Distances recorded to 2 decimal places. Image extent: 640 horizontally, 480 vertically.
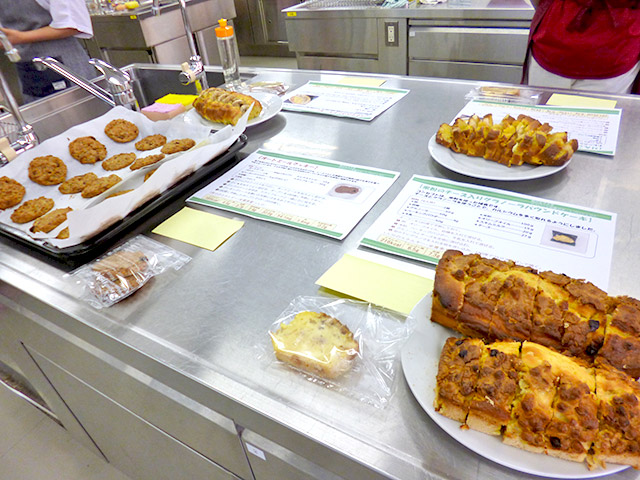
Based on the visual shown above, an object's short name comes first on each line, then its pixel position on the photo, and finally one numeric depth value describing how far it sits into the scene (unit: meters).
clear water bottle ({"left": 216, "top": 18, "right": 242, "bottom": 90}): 1.47
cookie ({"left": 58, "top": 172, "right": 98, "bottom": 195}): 1.08
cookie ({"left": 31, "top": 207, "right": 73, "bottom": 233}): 0.92
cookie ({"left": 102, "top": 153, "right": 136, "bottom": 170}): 1.15
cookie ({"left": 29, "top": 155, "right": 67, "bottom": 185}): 1.11
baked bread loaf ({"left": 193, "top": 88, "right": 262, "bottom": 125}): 1.27
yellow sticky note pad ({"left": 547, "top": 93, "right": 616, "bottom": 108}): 1.20
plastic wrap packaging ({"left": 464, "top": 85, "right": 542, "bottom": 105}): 1.29
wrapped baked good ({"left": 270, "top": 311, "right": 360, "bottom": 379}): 0.59
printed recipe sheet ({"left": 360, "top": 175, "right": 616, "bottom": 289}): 0.72
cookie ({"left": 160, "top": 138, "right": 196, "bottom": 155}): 1.13
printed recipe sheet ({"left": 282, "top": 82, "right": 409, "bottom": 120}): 1.35
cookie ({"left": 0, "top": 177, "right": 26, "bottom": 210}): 1.03
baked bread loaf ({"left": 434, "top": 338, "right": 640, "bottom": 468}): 0.43
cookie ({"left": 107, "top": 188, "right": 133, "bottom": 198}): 0.98
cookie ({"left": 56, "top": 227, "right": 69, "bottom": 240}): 0.86
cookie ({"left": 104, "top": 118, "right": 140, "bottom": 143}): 1.25
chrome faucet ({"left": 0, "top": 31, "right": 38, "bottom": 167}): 1.13
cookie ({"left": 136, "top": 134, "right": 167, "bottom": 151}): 1.20
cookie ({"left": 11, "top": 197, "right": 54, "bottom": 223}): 0.97
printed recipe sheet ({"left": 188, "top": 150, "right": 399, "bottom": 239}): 0.90
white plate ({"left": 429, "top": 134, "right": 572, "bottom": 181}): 0.93
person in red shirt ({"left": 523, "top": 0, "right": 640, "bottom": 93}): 1.74
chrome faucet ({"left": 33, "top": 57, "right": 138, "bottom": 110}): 1.36
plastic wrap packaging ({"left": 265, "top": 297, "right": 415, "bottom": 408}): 0.58
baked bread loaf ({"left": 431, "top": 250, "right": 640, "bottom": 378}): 0.51
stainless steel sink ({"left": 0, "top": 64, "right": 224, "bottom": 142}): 1.54
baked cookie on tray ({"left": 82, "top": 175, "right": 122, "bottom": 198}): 1.04
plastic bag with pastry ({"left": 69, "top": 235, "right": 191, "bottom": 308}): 0.76
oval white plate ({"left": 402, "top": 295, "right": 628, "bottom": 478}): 0.44
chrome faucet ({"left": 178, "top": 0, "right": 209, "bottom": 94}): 1.48
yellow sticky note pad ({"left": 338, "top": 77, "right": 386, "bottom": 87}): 1.54
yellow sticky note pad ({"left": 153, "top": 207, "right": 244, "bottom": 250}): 0.88
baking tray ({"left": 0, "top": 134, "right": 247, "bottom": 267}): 0.84
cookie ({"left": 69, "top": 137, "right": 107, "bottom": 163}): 1.19
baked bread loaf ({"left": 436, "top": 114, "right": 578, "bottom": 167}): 0.93
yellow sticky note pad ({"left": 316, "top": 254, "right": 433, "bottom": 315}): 0.69
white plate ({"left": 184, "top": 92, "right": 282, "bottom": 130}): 1.31
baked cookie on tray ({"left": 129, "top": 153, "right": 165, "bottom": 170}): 1.10
